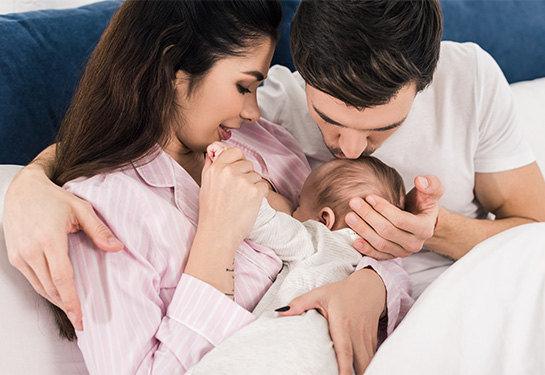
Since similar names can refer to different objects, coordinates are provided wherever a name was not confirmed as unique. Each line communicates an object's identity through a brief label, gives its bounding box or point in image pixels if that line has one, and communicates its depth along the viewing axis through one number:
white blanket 0.96
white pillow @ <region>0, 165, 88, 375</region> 1.02
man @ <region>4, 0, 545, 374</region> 1.11
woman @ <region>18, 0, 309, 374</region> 1.03
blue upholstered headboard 1.39
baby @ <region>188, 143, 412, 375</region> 0.98
